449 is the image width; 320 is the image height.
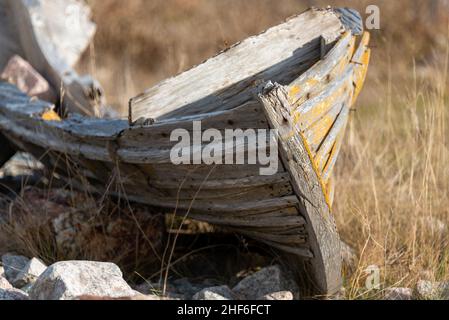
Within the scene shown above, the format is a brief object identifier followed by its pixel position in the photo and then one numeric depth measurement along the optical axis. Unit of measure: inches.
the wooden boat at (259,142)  288.0
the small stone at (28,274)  309.4
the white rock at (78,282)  268.4
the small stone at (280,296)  312.9
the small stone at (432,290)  327.6
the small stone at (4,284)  294.2
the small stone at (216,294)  307.0
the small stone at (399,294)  329.1
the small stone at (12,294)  277.6
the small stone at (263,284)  336.8
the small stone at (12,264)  326.6
